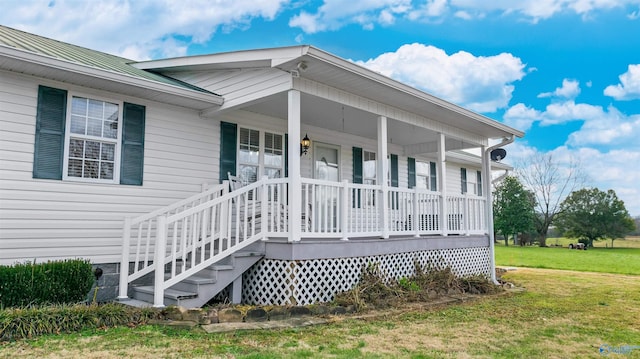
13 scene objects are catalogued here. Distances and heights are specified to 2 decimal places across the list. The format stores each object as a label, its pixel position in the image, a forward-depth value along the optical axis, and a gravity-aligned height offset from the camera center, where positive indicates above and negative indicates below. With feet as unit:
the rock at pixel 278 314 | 17.85 -3.74
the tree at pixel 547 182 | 119.03 +12.69
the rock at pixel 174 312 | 16.52 -3.43
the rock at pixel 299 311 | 18.42 -3.74
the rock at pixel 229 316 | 16.94 -3.63
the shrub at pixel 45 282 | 16.20 -2.35
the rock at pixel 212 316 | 16.70 -3.60
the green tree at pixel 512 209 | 109.40 +4.38
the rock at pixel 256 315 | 17.35 -3.70
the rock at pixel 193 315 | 16.46 -3.50
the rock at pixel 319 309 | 18.84 -3.74
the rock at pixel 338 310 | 19.27 -3.86
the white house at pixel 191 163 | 18.67 +3.13
